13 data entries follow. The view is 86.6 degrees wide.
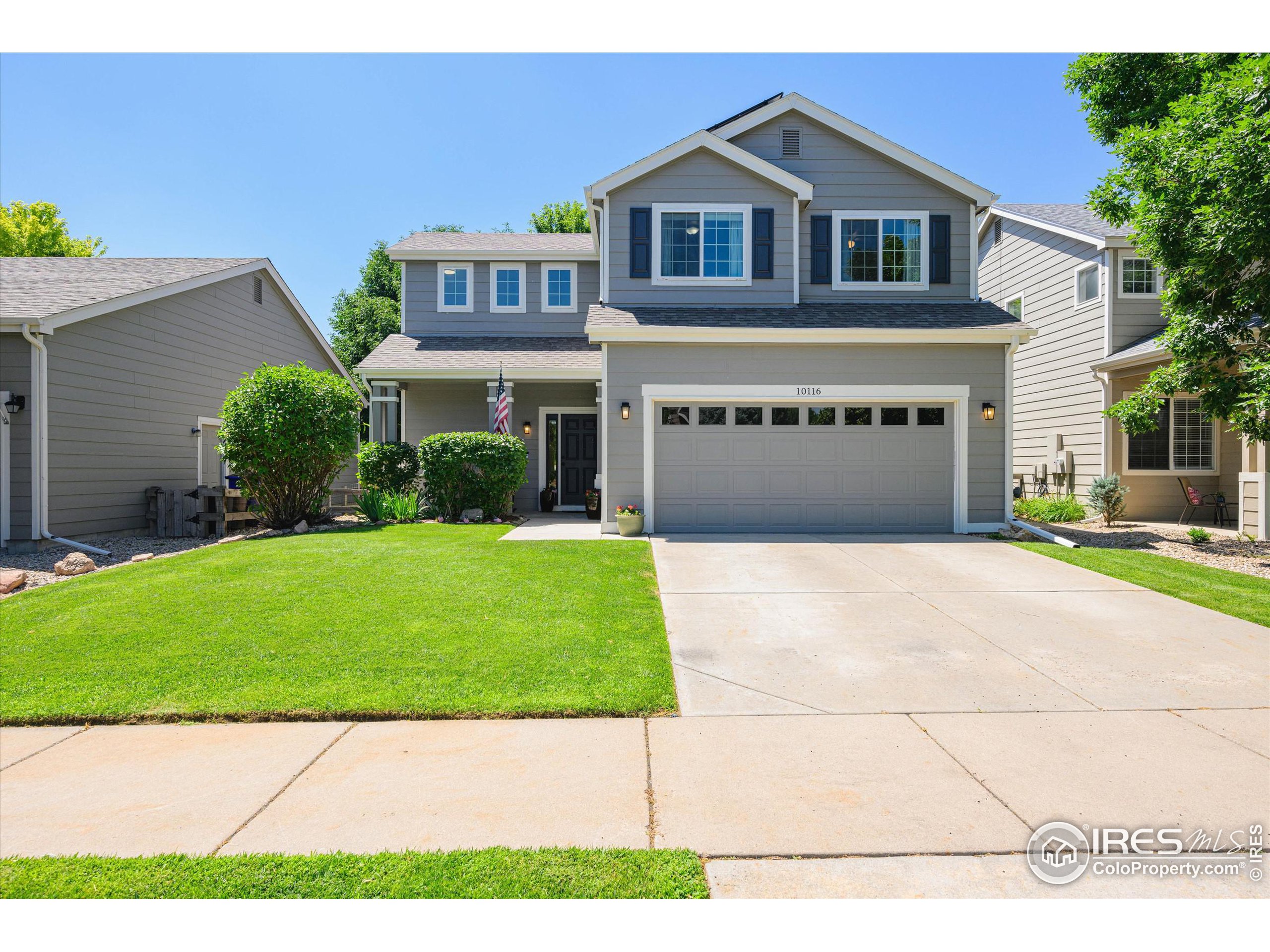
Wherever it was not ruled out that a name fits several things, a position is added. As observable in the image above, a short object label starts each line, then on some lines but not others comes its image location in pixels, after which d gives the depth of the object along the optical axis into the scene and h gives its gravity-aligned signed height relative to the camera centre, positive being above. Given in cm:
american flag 1294 +100
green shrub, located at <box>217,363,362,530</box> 1118 +51
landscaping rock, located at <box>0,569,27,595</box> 754 -130
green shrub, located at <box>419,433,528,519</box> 1216 -7
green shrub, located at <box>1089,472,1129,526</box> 1263 -53
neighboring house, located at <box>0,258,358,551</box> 1003 +159
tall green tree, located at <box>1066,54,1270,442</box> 865 +340
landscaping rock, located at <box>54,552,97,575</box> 857 -127
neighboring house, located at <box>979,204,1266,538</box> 1348 +197
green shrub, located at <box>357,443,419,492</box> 1316 -4
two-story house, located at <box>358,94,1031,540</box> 1099 +208
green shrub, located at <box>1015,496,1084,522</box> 1312 -83
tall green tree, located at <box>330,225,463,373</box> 2995 +692
